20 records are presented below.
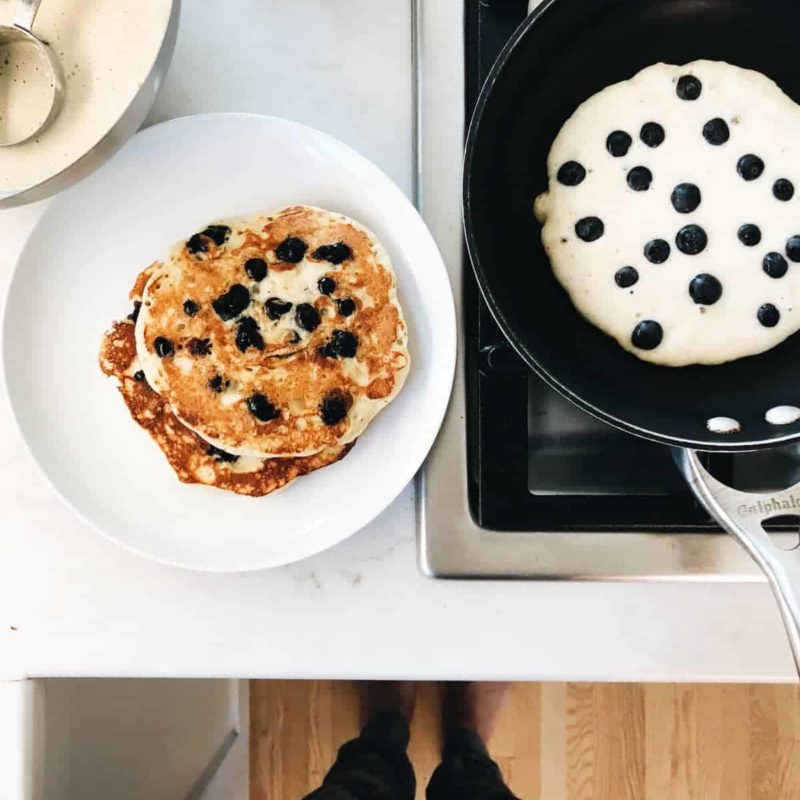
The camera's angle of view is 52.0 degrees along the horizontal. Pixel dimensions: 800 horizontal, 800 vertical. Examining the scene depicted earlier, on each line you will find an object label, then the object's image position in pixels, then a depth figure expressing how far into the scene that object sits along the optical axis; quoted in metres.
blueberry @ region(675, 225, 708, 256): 0.73
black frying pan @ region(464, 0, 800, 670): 0.72
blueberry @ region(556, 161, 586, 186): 0.75
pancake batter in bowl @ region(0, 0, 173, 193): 0.69
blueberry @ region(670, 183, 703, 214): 0.73
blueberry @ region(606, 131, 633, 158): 0.74
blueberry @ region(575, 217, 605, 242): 0.74
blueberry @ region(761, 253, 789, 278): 0.73
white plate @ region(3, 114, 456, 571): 0.78
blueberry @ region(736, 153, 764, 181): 0.73
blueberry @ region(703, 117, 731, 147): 0.74
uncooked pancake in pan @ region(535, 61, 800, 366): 0.74
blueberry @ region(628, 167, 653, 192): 0.74
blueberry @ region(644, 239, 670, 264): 0.73
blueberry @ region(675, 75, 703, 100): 0.74
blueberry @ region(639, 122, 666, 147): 0.74
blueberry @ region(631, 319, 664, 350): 0.74
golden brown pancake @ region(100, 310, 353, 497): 0.79
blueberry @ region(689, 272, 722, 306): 0.73
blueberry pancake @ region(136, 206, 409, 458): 0.77
